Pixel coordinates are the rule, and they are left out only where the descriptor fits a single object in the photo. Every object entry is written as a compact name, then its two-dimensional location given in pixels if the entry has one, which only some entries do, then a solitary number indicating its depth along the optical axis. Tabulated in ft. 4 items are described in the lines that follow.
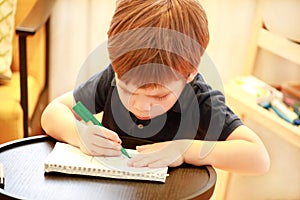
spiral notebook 4.70
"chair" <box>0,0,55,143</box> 6.70
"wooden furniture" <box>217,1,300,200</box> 6.92
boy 4.62
